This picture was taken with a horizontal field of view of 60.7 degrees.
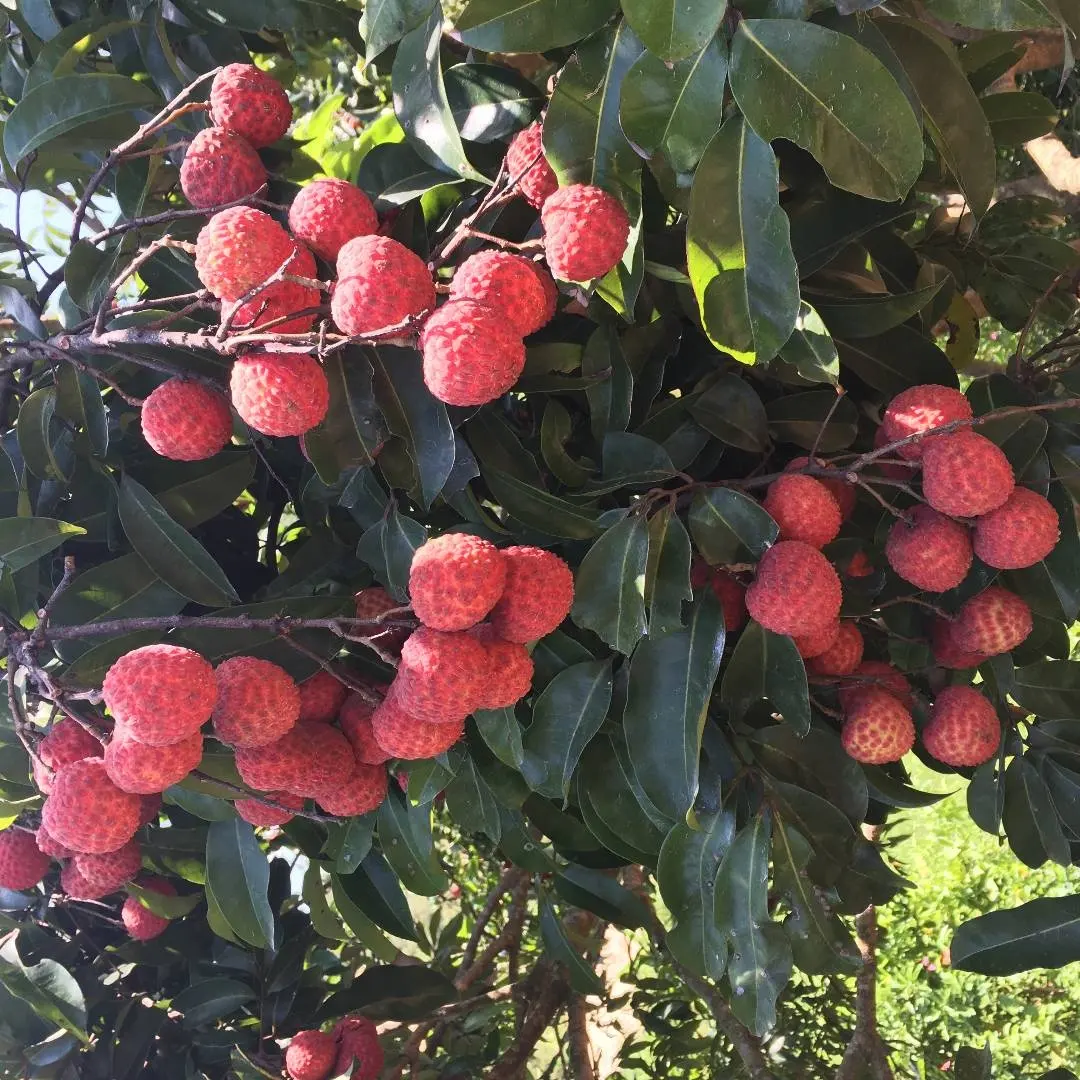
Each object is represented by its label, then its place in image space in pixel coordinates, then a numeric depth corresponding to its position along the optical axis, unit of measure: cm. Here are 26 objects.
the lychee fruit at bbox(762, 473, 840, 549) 80
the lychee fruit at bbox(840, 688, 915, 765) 89
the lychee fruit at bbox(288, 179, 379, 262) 72
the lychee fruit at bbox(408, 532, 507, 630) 71
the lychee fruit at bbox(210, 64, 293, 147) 80
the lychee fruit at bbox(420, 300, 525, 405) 65
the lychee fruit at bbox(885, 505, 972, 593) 80
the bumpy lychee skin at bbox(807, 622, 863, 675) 93
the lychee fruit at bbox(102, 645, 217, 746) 70
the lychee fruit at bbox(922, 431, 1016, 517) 75
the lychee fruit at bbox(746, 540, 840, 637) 76
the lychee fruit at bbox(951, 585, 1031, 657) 86
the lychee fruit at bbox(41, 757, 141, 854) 77
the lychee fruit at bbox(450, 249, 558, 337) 67
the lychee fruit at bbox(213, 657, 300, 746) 75
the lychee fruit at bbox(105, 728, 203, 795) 72
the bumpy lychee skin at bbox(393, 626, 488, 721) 72
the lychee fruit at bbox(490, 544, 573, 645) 74
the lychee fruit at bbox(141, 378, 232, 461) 78
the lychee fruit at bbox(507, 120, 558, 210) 72
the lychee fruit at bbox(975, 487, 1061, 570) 77
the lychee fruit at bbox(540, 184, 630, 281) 66
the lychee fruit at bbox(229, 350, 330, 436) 67
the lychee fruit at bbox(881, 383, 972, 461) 78
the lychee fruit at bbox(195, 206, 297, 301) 67
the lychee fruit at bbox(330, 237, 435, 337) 66
